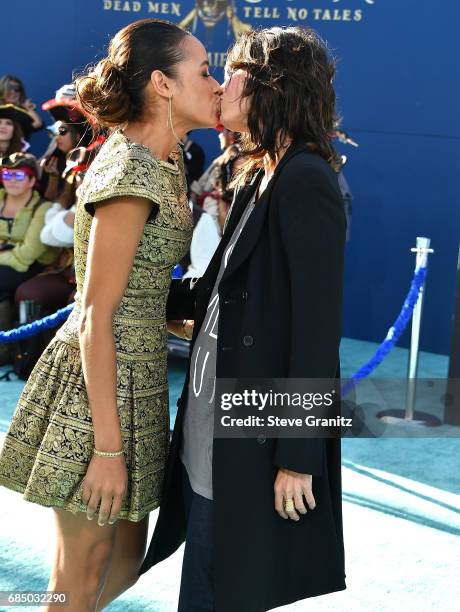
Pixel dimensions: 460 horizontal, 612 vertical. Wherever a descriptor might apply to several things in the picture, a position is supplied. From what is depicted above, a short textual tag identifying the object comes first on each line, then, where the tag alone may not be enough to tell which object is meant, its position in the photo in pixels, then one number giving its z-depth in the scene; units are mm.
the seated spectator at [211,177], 6176
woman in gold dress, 2166
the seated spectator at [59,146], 6750
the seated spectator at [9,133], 7926
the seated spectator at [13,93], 8625
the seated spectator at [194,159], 7230
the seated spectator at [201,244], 5559
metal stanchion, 5320
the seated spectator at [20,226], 6539
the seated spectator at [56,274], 6230
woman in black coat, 2016
